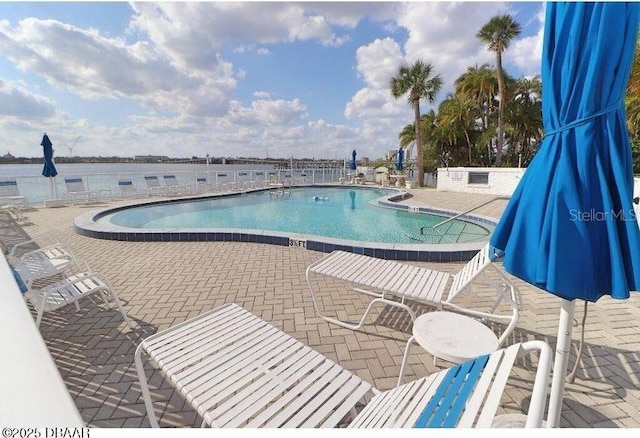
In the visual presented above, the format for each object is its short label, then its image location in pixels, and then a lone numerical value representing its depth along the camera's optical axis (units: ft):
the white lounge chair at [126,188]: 43.80
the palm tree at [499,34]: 53.47
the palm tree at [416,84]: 58.44
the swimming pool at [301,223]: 18.42
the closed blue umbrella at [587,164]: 4.07
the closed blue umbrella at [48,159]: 36.29
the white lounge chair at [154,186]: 45.67
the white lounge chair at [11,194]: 33.14
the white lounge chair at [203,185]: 50.80
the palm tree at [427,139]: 78.89
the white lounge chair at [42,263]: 10.77
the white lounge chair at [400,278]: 9.05
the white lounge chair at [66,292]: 8.57
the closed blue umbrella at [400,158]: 66.22
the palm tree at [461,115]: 70.79
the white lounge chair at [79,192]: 38.65
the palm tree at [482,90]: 65.16
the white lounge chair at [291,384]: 4.06
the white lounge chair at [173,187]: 47.12
